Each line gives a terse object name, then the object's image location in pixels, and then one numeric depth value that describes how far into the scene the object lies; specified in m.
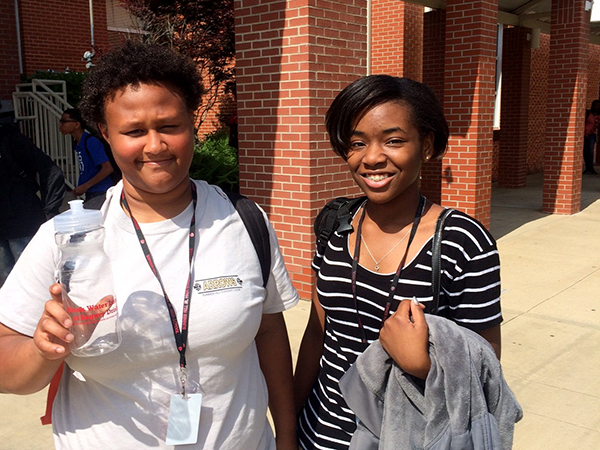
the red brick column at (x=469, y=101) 7.89
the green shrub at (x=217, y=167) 9.27
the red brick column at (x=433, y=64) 10.88
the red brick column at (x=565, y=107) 10.46
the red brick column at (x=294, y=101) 5.51
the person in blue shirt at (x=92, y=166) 6.25
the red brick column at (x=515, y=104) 13.88
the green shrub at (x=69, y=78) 12.02
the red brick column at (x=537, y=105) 16.98
